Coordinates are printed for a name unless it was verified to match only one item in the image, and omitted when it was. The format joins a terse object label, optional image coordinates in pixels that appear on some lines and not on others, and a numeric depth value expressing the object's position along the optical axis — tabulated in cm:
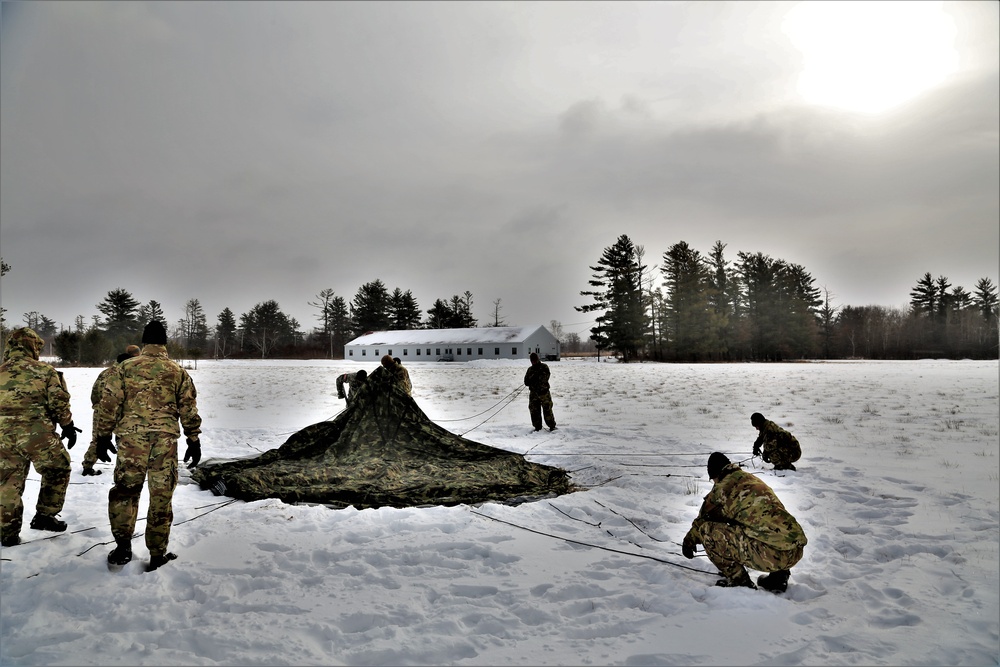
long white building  5615
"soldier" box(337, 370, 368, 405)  930
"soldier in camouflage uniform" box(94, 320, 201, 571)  436
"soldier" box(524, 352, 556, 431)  1220
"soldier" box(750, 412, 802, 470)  811
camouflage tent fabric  675
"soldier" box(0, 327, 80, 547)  488
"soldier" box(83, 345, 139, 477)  703
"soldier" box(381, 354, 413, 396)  911
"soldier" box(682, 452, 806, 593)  406
